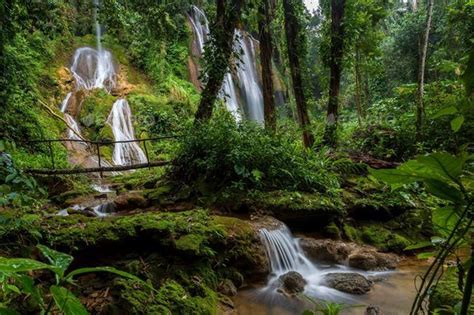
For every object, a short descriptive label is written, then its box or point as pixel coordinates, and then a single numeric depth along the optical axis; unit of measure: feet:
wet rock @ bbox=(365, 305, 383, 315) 9.74
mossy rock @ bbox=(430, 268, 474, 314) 6.22
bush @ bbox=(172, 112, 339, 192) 20.22
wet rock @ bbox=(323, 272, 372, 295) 12.85
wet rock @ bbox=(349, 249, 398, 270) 15.42
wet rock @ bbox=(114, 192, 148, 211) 20.72
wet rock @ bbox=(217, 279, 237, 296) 12.13
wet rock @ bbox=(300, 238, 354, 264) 15.94
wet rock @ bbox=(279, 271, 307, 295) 12.87
